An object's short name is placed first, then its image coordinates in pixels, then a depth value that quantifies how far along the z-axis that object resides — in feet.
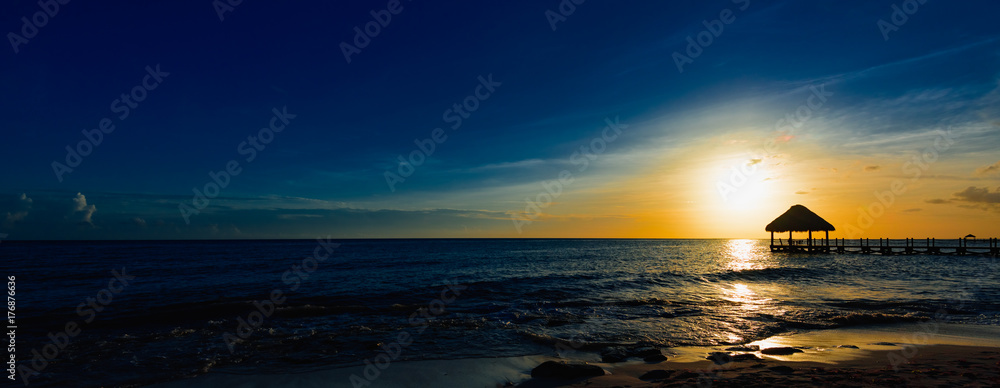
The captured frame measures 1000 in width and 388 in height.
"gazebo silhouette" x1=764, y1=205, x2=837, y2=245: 171.73
